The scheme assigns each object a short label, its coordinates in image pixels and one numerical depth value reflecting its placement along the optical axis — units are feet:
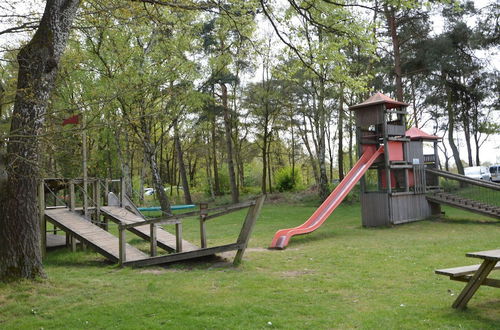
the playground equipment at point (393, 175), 49.44
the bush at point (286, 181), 107.24
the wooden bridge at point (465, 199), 48.44
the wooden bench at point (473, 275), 15.24
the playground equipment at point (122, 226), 27.43
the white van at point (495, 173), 114.99
